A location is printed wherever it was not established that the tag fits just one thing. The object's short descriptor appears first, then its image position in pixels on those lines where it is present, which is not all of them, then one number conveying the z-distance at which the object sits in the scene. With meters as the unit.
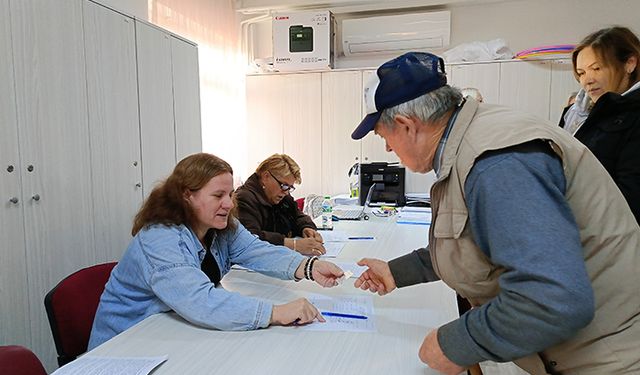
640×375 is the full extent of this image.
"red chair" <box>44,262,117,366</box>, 1.48
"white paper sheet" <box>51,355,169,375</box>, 1.07
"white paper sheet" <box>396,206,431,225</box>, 3.02
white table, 1.11
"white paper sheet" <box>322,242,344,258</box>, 2.20
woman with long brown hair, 1.33
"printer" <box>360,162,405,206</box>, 3.92
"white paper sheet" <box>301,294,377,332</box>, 1.33
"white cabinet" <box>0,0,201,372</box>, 2.01
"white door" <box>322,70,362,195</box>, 4.62
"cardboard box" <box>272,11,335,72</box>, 4.53
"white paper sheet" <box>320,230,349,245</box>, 2.55
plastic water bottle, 2.94
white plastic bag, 4.23
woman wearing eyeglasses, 2.47
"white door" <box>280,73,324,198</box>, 4.73
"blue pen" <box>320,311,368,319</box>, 1.42
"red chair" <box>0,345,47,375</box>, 1.09
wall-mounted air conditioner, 4.49
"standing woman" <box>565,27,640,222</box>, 1.47
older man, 0.77
